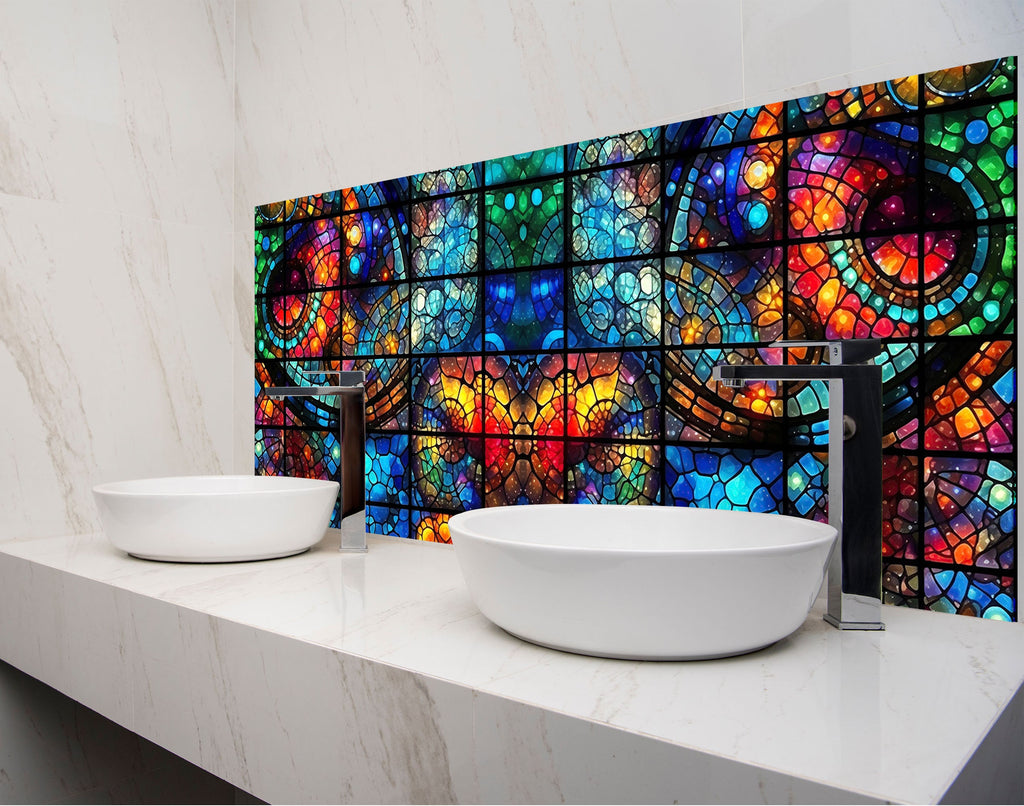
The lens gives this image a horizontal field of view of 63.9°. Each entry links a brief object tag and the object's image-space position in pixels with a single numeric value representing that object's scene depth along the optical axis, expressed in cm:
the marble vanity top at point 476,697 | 71
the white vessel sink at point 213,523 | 146
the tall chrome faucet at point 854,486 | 106
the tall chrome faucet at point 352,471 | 163
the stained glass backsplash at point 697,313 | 114
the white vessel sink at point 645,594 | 86
